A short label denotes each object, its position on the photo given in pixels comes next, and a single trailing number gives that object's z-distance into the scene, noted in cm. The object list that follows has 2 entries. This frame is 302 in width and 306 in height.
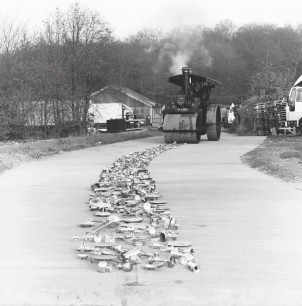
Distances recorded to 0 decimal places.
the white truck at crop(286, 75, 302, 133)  3359
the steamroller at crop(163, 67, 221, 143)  2766
